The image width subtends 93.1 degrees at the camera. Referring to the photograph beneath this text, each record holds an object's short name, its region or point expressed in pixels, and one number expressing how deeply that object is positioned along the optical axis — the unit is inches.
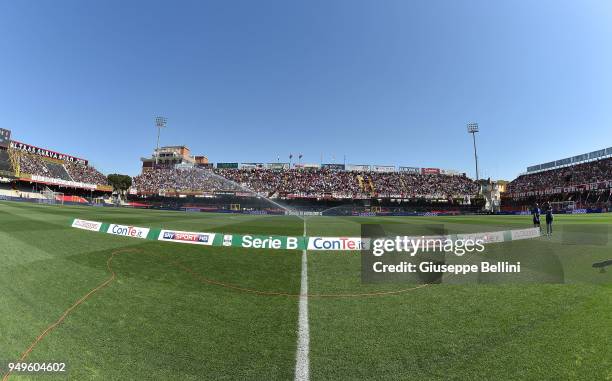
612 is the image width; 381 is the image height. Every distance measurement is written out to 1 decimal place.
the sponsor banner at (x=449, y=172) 3634.1
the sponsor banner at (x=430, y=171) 3533.5
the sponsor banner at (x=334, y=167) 3420.3
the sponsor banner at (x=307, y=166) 3434.5
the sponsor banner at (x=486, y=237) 523.0
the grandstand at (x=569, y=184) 2379.4
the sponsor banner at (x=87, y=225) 656.3
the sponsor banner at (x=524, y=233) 639.1
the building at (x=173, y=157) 4864.7
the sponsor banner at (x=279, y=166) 3341.5
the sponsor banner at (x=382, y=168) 3491.6
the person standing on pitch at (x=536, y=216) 759.7
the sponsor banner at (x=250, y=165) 3374.5
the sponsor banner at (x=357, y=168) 3425.2
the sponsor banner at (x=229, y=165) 3400.6
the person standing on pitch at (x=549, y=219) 706.4
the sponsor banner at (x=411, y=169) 3526.1
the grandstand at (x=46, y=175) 2509.8
